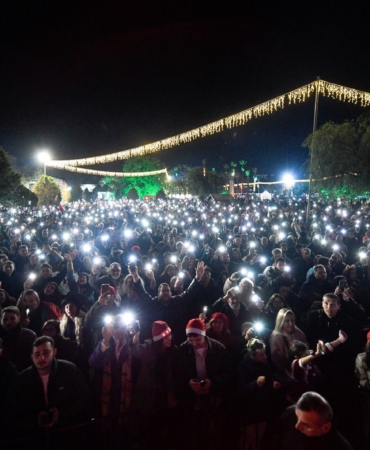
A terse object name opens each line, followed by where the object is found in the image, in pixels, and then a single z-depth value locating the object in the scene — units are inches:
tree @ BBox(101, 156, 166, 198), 2578.7
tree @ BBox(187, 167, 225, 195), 1908.2
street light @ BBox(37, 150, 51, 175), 1104.7
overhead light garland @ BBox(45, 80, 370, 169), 615.8
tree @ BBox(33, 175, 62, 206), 1153.4
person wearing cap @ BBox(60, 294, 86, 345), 206.8
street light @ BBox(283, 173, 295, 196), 2495.2
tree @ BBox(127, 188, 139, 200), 2401.2
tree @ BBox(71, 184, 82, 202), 1943.9
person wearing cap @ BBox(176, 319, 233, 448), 143.1
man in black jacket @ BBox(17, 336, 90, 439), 131.6
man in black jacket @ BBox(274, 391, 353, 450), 105.3
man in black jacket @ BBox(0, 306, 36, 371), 171.8
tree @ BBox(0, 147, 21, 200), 644.7
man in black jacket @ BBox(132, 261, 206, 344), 233.6
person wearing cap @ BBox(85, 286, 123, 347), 201.6
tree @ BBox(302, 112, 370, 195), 768.3
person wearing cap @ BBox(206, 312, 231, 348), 189.0
